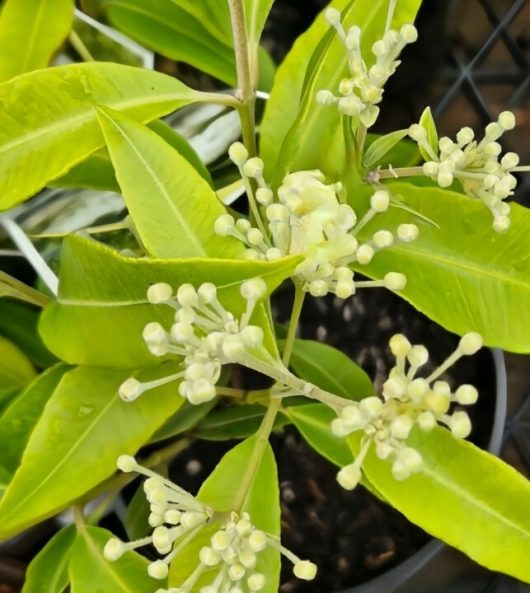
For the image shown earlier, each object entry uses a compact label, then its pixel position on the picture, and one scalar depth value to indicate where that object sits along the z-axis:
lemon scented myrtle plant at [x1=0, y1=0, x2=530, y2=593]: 0.36
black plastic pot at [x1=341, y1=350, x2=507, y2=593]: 0.64
